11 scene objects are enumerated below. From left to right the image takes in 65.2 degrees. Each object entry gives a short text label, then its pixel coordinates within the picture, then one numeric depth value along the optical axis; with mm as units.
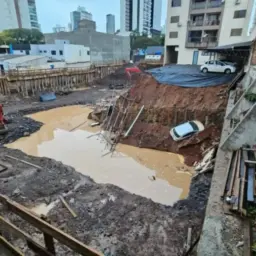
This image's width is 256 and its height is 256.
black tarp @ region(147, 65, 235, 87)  13861
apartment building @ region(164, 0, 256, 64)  24312
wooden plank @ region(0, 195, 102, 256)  2193
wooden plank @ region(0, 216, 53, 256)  2788
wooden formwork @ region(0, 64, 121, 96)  20934
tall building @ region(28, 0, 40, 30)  90662
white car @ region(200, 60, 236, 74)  15875
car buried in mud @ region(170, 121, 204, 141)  11172
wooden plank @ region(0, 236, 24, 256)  2925
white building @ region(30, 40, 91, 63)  33125
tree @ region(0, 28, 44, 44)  47581
